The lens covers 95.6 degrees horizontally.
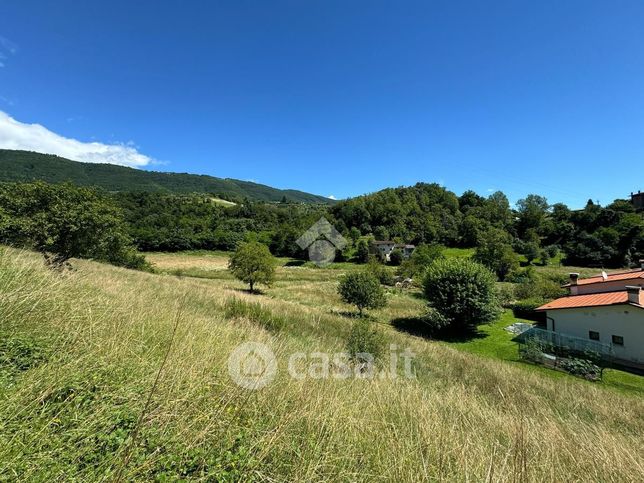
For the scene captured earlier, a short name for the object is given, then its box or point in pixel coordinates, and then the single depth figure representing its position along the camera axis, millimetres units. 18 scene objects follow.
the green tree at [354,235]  77550
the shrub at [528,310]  28406
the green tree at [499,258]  51438
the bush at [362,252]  65756
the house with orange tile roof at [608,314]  16969
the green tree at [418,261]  48688
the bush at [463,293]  21891
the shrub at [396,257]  65188
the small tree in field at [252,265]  32562
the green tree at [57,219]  12180
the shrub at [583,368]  14563
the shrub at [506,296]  33359
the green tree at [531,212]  81188
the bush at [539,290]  33438
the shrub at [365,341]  9305
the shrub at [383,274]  45562
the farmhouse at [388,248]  68562
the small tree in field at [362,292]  24922
